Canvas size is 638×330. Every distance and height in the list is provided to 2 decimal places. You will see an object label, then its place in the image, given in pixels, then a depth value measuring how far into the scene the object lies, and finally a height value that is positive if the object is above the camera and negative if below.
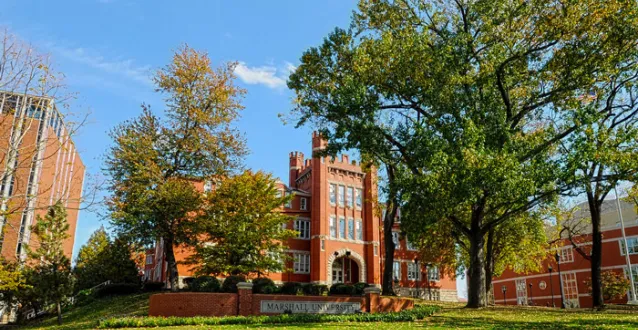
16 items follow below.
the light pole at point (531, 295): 57.28 -0.86
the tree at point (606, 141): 17.81 +5.46
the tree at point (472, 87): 17.80 +8.31
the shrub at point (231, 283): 22.54 +0.20
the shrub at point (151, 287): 36.19 +0.01
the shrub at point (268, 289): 22.92 -0.07
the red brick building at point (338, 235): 46.00 +5.00
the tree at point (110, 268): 45.19 +1.75
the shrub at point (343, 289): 27.21 -0.07
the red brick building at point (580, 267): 48.38 +2.16
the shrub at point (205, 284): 22.31 +0.15
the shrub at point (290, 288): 24.94 -0.05
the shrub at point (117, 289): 34.84 -0.14
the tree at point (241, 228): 29.33 +3.57
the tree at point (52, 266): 26.11 +1.12
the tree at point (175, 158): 28.14 +7.59
